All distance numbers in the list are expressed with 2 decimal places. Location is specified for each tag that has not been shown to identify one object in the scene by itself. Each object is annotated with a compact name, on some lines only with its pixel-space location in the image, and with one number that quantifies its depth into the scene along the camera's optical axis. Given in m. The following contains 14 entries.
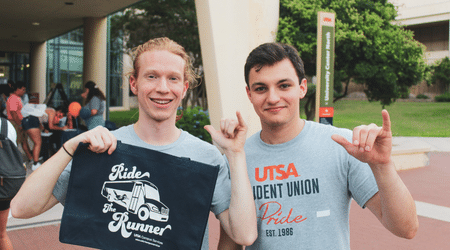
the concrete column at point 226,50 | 7.40
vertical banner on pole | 7.09
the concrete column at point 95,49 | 14.46
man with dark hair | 1.73
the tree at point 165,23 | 16.56
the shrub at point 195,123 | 8.95
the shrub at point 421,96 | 46.06
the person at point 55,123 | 8.86
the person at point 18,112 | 7.93
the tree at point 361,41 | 9.35
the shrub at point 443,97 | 42.94
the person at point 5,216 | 3.21
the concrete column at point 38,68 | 22.91
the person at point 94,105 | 7.78
